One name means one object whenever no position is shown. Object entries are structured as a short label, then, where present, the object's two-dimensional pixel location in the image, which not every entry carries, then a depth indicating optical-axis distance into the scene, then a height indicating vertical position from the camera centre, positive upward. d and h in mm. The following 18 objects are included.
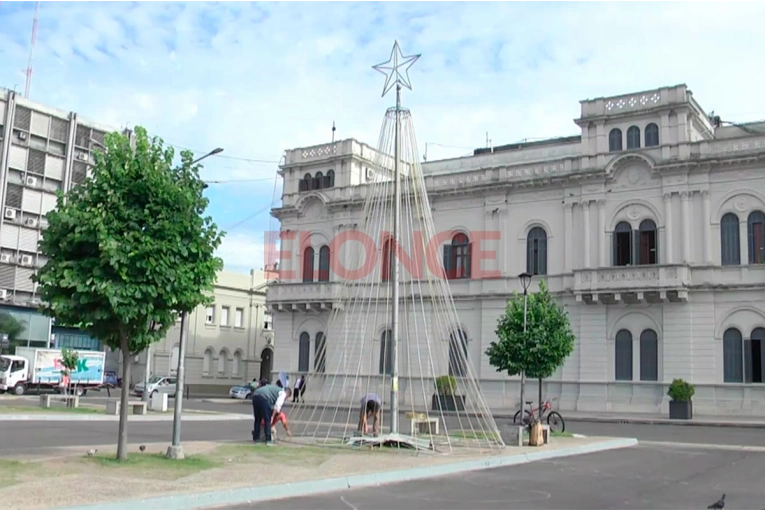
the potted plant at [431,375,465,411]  32562 -1354
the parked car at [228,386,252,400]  53250 -1874
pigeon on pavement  8977 -1373
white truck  48375 -840
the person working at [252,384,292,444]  18562 -926
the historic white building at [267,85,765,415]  36500 +6306
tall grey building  63156 +14634
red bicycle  24655 -1430
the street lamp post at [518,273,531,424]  24709 +2064
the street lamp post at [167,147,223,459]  14812 -695
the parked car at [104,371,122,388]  64375 -1532
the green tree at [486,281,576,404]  25594 +1091
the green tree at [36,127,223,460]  13461 +1844
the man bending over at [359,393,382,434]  19266 -987
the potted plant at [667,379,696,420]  33719 -859
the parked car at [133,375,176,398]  51350 -1521
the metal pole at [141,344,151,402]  36250 -813
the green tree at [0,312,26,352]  60156 +2128
